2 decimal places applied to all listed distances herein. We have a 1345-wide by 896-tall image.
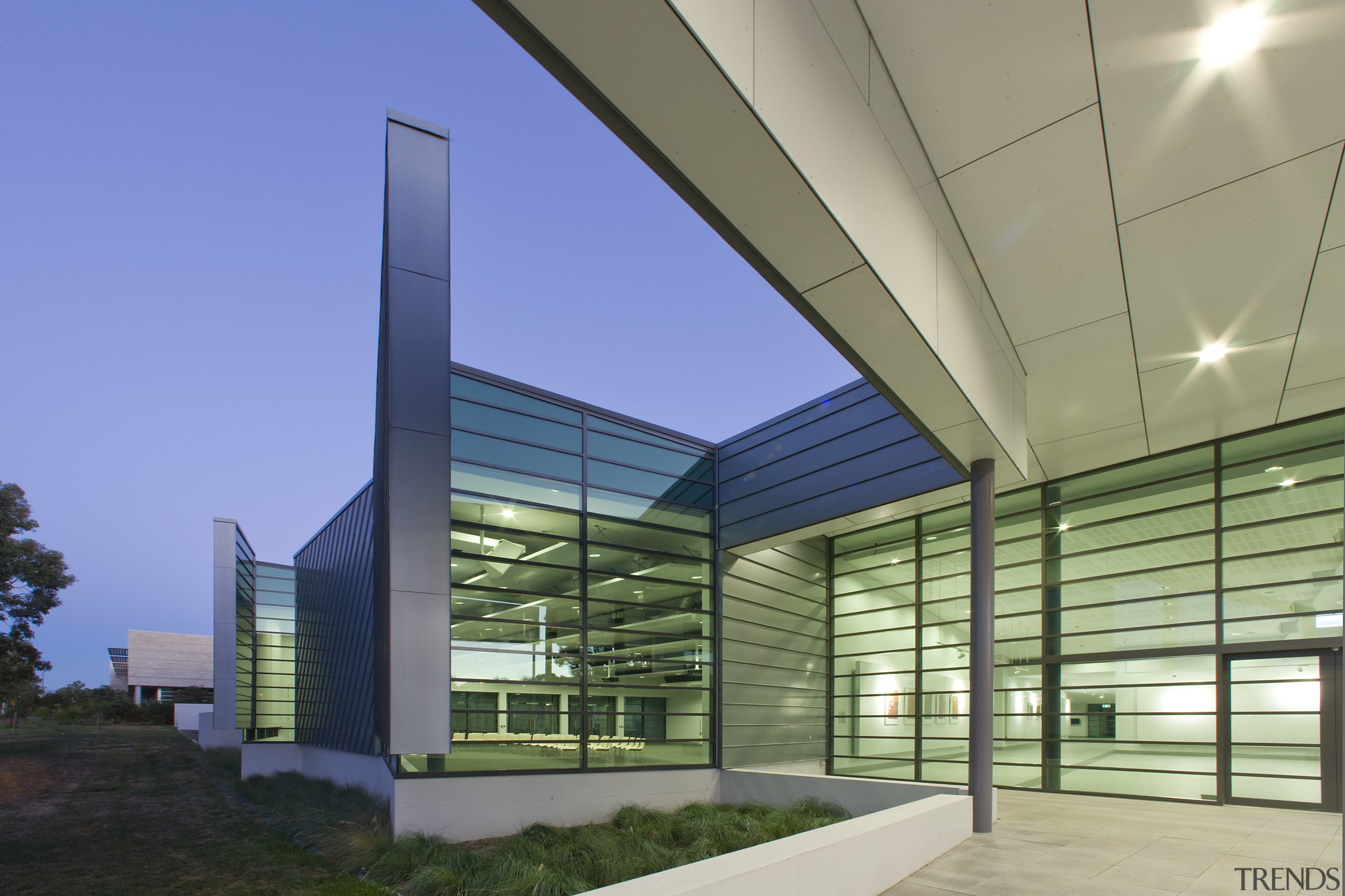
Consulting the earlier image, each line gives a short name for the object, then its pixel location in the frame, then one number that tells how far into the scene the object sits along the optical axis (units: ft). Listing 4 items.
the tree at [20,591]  85.51
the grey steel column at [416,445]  32.01
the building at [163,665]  225.56
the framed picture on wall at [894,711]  53.42
